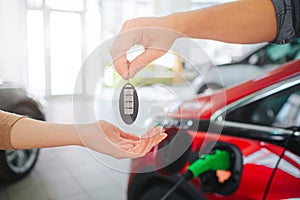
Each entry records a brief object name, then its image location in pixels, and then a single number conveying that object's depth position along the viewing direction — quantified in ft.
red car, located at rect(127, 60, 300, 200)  2.46
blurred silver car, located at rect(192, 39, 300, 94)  6.41
